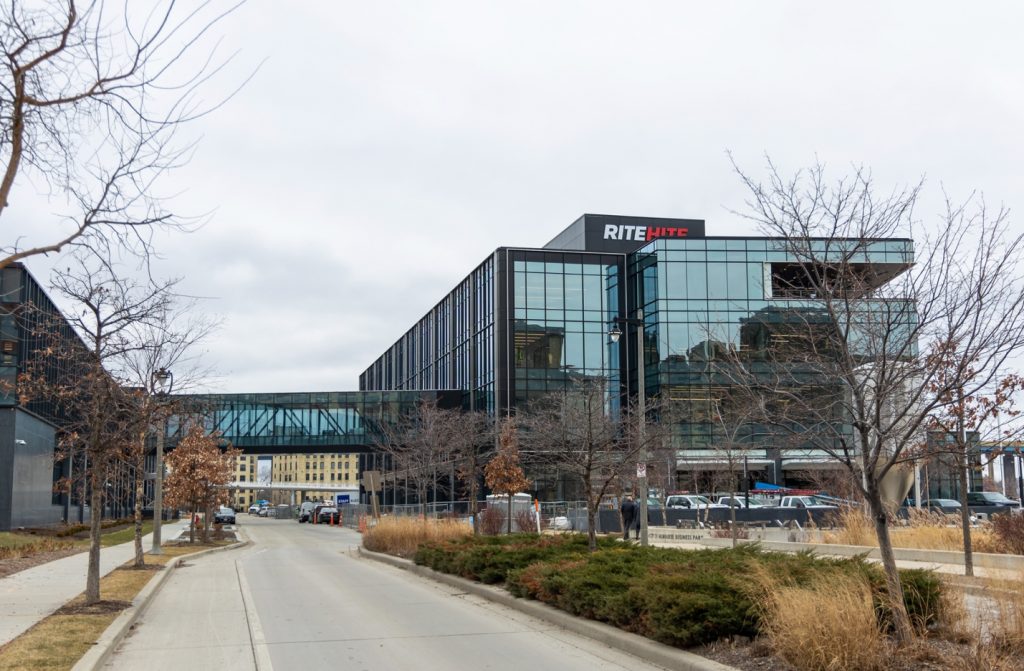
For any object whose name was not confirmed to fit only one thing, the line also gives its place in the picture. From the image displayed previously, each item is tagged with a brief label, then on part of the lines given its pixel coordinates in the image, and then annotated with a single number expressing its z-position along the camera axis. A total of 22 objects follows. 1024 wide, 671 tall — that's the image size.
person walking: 32.02
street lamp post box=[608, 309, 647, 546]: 21.91
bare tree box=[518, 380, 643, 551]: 19.73
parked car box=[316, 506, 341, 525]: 74.06
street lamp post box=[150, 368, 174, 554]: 28.09
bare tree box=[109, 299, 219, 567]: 16.49
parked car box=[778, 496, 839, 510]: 42.01
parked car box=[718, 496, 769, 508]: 42.57
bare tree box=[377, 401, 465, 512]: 38.78
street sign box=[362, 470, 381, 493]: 37.03
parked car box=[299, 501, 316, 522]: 86.74
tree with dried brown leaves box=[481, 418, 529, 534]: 32.22
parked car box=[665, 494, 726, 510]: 43.56
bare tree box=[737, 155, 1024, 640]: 8.82
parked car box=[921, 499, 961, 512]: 50.59
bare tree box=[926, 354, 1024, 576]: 8.95
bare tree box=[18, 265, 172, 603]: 14.60
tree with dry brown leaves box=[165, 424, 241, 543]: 37.78
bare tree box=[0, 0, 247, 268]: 6.16
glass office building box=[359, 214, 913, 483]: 55.84
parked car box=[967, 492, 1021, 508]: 52.38
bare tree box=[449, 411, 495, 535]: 40.51
